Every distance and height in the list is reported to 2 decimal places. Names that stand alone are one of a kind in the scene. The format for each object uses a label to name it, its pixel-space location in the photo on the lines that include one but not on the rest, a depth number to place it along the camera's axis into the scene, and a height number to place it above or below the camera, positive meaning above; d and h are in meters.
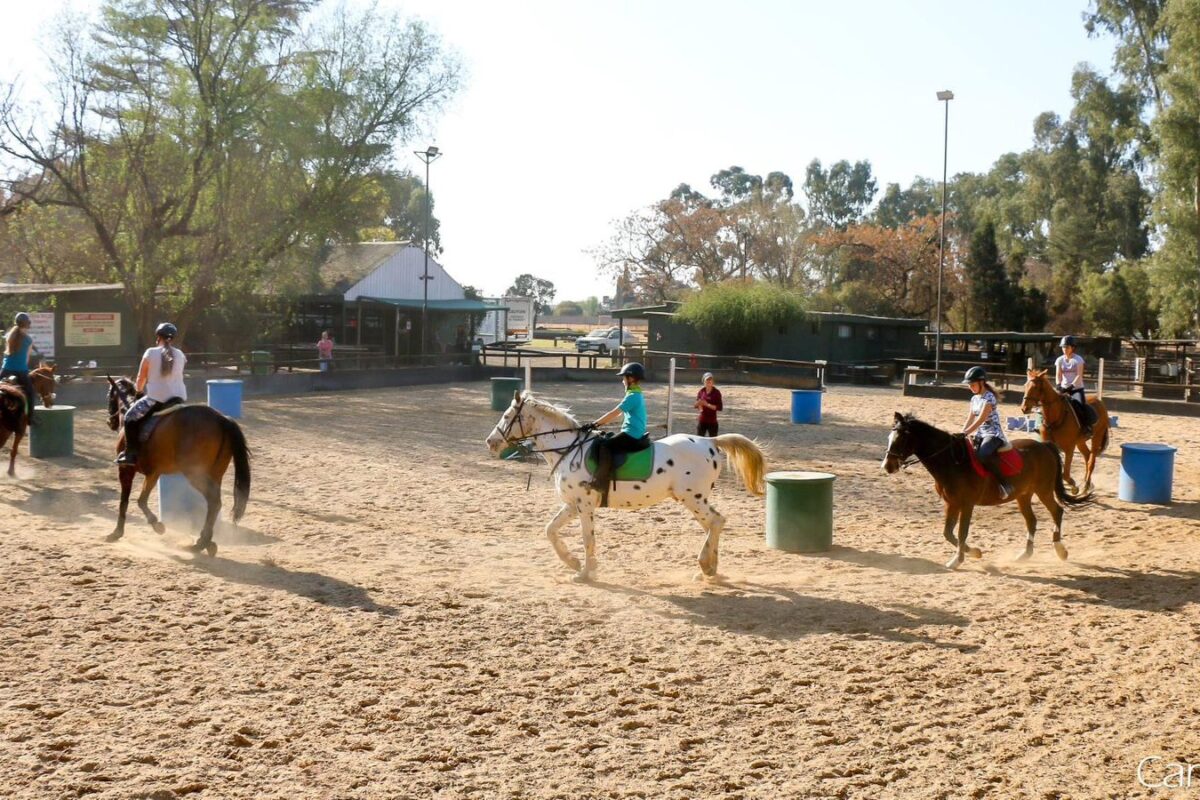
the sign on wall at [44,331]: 29.20 -0.04
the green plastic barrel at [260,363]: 33.66 -0.85
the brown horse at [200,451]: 10.93 -1.17
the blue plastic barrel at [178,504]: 12.02 -1.87
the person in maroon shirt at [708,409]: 17.55 -1.01
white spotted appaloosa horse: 10.00 -1.14
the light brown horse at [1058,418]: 14.39 -0.86
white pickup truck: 66.25 +0.08
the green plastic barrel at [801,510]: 11.54 -1.70
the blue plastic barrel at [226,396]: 23.12 -1.29
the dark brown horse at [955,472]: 10.66 -1.18
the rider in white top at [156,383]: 11.14 -0.52
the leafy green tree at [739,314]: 46.84 +1.39
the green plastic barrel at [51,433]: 17.06 -1.60
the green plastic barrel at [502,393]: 26.75 -1.26
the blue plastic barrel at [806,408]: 25.34 -1.38
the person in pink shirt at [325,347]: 38.84 -0.37
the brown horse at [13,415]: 15.20 -1.18
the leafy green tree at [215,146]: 29.72 +5.31
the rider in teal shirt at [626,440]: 9.88 -0.86
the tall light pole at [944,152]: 37.74 +7.35
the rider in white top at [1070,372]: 15.95 -0.27
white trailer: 71.75 +1.33
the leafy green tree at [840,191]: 99.69 +14.30
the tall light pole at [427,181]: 42.88 +6.17
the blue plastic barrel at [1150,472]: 14.46 -1.52
